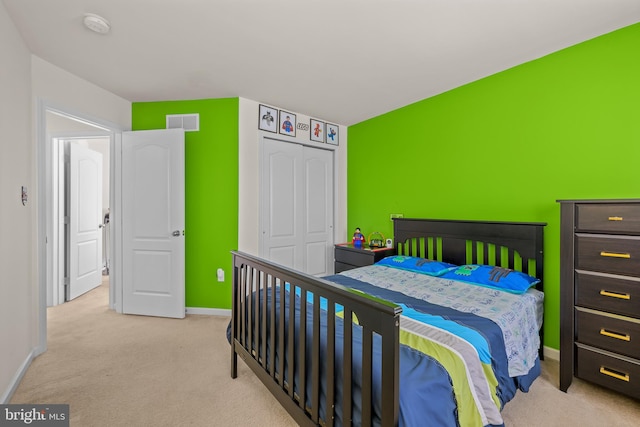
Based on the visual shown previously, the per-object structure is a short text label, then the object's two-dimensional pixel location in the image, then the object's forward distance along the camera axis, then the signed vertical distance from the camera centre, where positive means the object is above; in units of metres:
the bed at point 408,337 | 1.04 -0.62
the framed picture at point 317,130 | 4.07 +1.14
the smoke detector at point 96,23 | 1.90 +1.25
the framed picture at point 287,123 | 3.72 +1.13
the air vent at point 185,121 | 3.35 +1.03
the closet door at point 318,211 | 4.13 +0.01
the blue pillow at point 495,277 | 2.20 -0.52
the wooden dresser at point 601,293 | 1.67 -0.49
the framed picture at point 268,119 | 3.51 +1.13
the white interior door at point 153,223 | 3.23 -0.13
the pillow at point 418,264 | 2.68 -0.51
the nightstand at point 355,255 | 3.40 -0.54
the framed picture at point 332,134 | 4.24 +1.13
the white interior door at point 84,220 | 3.83 -0.14
